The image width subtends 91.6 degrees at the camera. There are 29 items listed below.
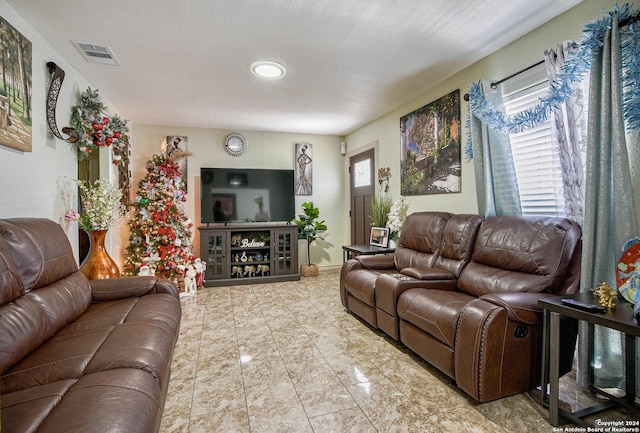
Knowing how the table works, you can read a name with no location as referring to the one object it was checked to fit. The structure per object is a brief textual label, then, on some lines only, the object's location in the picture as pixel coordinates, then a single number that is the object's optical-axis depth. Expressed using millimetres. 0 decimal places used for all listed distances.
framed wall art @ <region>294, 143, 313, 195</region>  5676
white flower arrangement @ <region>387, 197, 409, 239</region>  4031
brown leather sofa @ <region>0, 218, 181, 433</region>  986
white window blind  2345
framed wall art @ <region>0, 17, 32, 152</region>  2008
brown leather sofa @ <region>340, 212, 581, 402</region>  1750
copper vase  3033
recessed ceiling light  2947
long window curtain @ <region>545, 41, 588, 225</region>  2064
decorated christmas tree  4066
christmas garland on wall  2938
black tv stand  4742
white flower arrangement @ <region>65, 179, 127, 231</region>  2936
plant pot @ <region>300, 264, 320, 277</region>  5309
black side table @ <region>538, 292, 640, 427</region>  1415
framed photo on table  4152
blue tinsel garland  1705
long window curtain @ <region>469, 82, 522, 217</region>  2600
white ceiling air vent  2588
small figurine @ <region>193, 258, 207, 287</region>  4355
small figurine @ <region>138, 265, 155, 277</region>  3934
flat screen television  4938
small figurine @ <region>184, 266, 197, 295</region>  4211
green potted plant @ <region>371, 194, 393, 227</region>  4321
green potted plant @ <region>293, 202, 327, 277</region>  5320
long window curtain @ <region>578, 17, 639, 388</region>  1770
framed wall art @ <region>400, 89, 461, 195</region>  3211
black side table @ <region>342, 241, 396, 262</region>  3854
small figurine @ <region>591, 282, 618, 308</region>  1565
